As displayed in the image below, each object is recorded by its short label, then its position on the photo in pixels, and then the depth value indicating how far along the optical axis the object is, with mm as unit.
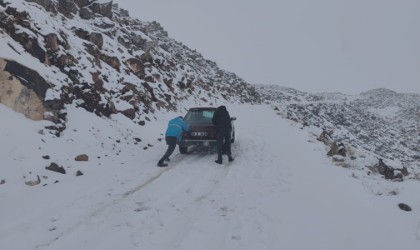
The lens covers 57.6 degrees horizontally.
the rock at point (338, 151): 14555
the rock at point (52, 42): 14669
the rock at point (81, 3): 24034
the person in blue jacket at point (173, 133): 12250
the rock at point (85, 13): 23125
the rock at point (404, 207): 7625
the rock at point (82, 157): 11304
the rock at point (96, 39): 19859
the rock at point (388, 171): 11477
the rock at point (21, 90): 11172
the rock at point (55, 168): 10039
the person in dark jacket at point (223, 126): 12681
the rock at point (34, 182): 9000
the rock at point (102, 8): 24891
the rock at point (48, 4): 18812
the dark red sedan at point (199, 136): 13352
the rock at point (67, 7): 21514
